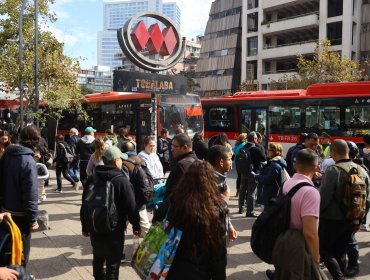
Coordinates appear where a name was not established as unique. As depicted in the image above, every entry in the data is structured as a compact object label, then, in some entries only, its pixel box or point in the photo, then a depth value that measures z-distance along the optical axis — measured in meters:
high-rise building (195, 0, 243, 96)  53.34
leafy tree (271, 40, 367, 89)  30.31
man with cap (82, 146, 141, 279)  3.81
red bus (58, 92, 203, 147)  15.66
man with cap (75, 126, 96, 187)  9.17
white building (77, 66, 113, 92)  149.35
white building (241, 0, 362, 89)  37.81
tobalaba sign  10.77
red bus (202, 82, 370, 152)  14.30
